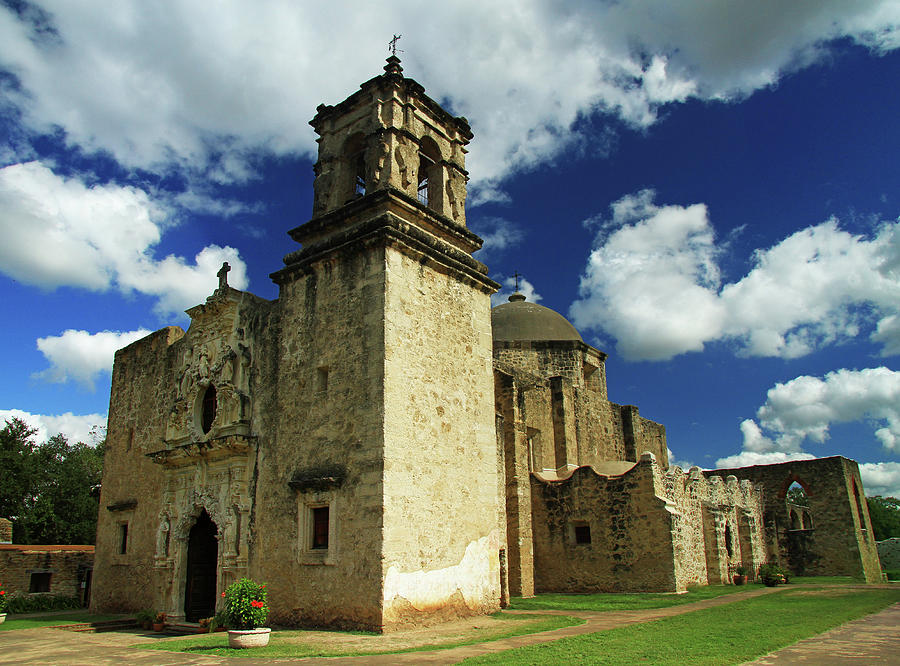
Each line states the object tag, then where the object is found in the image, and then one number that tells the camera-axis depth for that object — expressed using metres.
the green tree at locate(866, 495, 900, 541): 61.41
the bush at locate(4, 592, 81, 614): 19.02
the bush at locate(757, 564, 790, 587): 20.44
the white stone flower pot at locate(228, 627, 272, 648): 9.52
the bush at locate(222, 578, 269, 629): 9.74
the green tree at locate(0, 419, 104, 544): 30.61
